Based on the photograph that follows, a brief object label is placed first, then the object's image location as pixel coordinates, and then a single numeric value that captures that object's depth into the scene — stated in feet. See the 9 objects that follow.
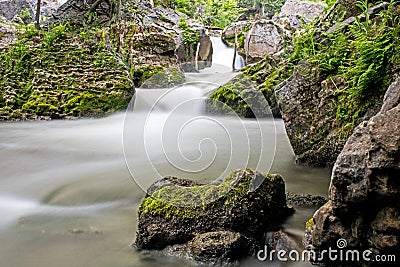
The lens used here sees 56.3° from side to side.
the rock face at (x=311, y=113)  14.79
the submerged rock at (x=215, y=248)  8.65
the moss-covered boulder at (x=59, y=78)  27.86
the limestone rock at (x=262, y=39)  49.66
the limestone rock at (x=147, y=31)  37.17
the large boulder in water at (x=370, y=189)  6.74
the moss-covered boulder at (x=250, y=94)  25.43
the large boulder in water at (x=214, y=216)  8.98
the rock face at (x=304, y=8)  82.38
